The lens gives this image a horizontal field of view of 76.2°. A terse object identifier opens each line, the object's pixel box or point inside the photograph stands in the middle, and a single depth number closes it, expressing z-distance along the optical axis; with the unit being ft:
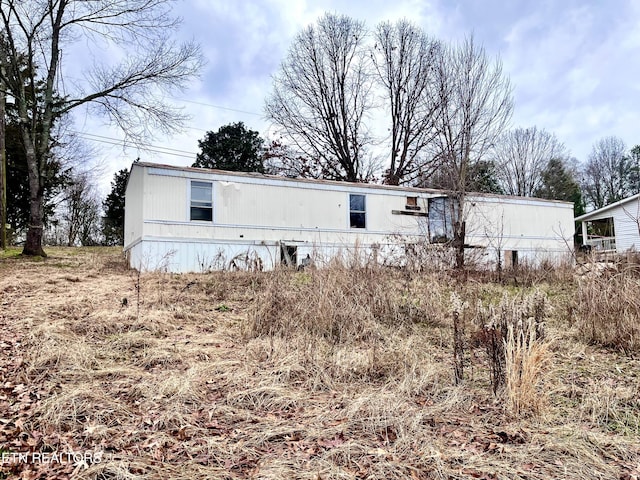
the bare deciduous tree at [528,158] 84.07
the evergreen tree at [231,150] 77.00
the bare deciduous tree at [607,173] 92.43
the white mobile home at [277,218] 31.86
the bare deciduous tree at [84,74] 33.55
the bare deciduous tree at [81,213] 70.64
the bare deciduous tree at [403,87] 64.90
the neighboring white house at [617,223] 57.21
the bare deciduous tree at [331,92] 67.46
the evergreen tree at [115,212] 73.10
